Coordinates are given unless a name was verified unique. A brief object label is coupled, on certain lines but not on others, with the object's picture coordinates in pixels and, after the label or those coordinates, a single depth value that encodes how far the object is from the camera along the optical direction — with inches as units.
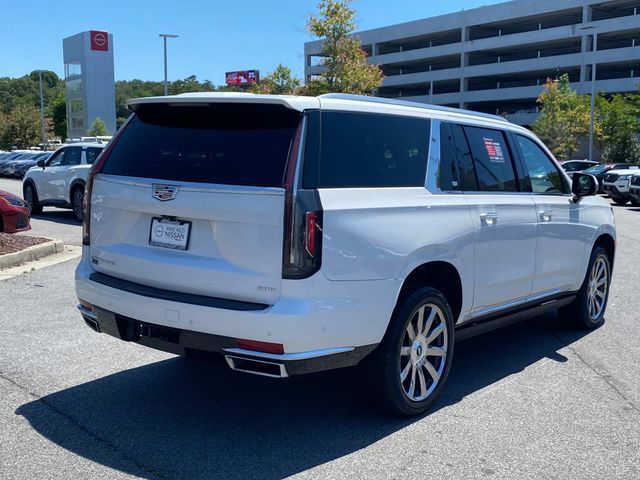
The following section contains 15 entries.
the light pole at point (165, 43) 1518.0
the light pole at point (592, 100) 1488.7
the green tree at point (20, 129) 2866.6
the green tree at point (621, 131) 1779.0
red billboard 4382.4
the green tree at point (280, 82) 1480.1
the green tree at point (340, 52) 1206.9
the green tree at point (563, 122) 1854.1
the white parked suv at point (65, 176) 631.2
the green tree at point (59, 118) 4869.6
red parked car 468.4
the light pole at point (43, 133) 2765.7
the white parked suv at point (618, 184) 1028.5
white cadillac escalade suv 152.3
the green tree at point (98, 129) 3013.8
